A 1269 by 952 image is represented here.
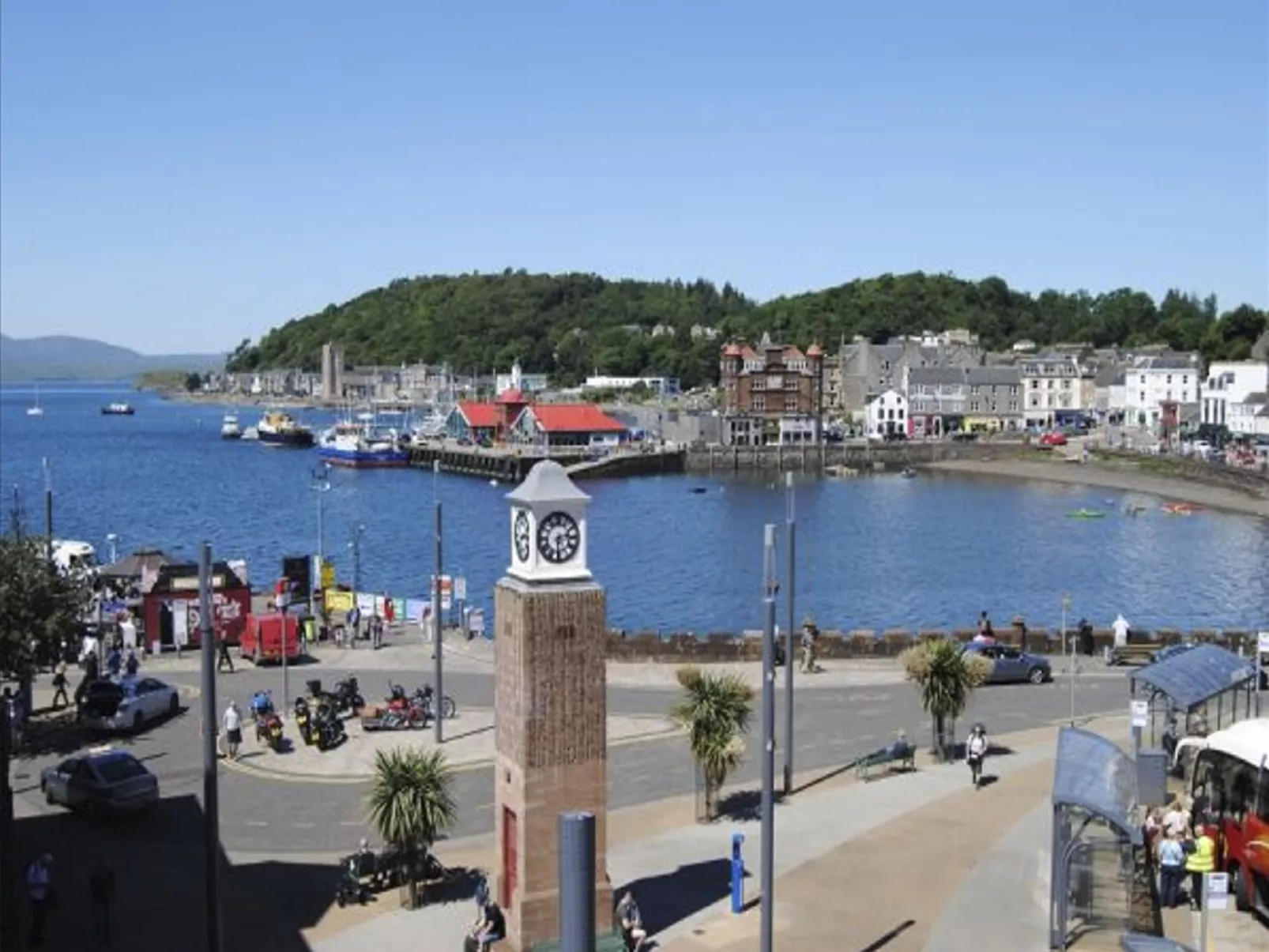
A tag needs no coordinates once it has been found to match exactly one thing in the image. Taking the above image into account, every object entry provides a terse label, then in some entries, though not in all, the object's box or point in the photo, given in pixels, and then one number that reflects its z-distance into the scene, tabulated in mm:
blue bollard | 19812
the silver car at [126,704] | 30844
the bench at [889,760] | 26781
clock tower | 18453
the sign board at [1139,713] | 25406
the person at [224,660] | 38100
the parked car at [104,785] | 24953
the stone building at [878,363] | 182875
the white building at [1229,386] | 148250
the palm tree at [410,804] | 20672
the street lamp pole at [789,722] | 25812
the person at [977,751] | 25938
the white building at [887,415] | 170875
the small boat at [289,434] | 198875
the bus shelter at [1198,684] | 25312
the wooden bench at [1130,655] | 38812
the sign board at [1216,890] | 17328
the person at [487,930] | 18219
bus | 18969
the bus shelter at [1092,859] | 18453
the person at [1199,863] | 19422
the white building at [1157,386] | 165875
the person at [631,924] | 18406
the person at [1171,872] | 19844
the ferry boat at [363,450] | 161500
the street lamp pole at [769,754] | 16359
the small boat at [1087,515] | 106144
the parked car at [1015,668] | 36062
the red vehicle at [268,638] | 38594
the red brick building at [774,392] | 166875
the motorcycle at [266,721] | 29453
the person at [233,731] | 29078
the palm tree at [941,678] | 27906
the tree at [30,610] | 29250
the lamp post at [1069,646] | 39844
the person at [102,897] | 19266
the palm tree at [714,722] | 23875
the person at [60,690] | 33375
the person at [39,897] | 19422
